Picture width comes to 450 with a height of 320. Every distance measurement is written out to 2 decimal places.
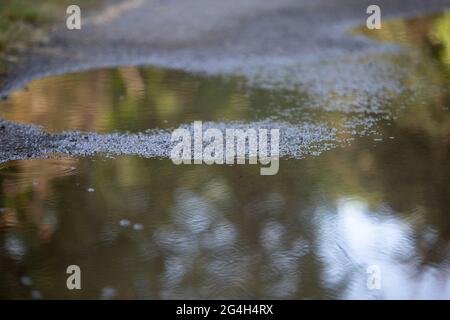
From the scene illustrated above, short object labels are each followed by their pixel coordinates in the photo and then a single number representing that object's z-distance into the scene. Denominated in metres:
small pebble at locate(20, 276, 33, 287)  4.32
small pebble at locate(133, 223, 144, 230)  5.00
